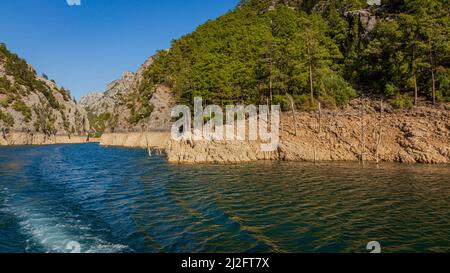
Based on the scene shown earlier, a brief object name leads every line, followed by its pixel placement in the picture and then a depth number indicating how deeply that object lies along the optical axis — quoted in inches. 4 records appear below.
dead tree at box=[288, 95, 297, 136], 1639.8
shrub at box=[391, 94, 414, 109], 1706.4
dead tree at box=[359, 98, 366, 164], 1449.3
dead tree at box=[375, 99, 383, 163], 1403.8
